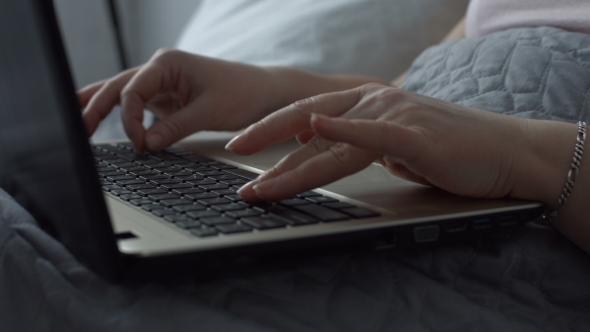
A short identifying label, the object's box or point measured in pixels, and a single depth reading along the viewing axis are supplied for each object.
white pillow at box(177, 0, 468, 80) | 1.20
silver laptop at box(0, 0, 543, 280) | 0.60
